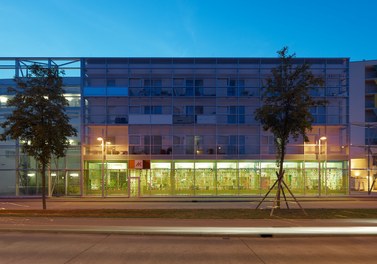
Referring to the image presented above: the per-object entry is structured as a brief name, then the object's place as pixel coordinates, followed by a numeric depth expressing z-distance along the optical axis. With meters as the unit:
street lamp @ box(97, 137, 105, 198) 32.02
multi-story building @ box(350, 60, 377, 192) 49.12
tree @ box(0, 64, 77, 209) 19.53
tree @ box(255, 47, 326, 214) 18.17
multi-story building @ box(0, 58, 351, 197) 34.75
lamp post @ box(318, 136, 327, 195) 31.92
